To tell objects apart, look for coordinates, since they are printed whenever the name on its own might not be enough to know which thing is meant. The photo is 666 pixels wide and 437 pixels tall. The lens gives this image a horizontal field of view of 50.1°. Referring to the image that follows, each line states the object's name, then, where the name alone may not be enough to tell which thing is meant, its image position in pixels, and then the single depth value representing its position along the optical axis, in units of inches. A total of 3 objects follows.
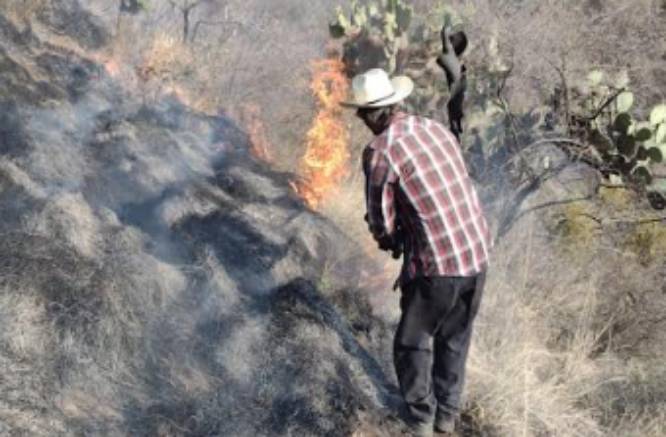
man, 140.8
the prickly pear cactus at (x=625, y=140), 229.3
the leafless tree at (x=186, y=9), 434.0
